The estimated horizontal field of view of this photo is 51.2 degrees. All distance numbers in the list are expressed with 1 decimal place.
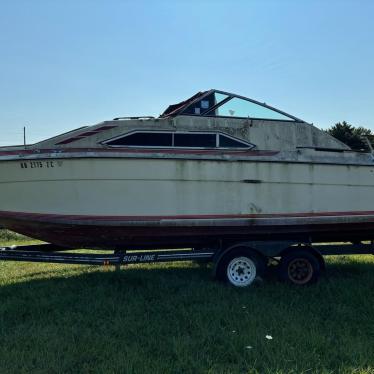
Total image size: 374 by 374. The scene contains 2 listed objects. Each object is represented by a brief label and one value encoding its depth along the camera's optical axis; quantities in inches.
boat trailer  202.1
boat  201.0
